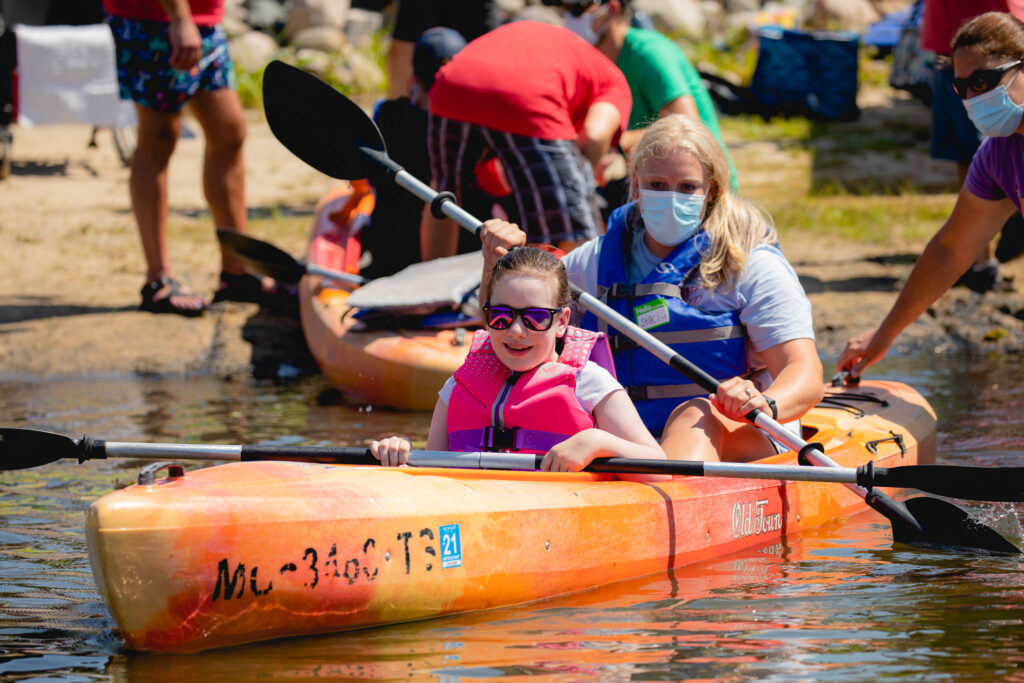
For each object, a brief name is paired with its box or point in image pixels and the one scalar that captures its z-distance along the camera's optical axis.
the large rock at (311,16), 29.92
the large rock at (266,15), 30.84
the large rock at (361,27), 30.36
